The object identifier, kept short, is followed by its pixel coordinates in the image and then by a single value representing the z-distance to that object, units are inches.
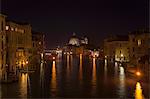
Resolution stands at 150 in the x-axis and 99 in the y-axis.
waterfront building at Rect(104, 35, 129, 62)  2529.5
